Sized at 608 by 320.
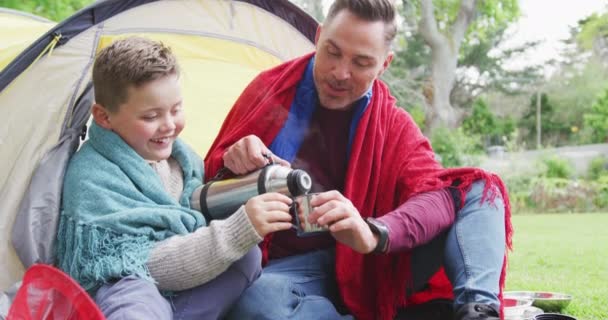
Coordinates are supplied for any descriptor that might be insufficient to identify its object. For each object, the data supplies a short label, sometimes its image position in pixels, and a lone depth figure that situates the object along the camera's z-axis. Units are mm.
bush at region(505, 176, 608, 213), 7938
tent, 1541
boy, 1325
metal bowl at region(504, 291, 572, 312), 2410
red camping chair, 1086
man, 1473
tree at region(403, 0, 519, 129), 12375
